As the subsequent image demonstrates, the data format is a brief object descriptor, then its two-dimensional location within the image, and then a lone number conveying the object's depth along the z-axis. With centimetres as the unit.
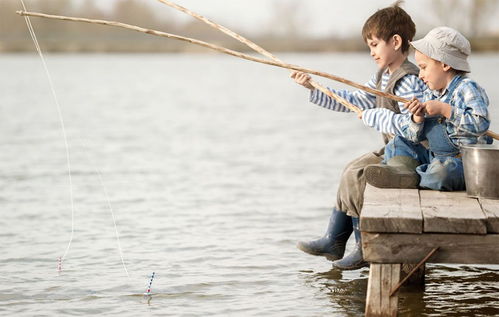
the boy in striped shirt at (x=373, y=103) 520
